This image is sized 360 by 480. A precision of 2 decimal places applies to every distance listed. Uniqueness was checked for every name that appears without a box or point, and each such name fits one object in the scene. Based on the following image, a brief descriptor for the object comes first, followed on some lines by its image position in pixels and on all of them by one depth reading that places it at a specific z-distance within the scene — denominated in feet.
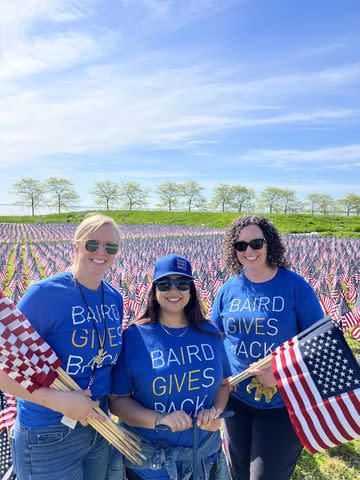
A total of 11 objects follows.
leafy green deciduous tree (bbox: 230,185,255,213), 289.33
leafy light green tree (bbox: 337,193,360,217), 309.01
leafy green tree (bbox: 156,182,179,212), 299.38
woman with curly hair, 8.70
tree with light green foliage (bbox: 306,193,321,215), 328.90
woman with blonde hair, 6.88
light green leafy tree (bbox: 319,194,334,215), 325.01
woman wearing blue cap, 7.18
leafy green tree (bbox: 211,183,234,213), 290.15
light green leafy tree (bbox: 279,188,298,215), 302.04
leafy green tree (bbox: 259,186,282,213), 300.61
